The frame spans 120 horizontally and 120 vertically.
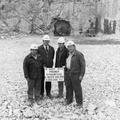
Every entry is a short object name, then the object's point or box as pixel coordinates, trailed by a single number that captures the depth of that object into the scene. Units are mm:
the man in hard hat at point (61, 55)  6872
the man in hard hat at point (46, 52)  6879
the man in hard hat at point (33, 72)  6613
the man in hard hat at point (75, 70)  6355
